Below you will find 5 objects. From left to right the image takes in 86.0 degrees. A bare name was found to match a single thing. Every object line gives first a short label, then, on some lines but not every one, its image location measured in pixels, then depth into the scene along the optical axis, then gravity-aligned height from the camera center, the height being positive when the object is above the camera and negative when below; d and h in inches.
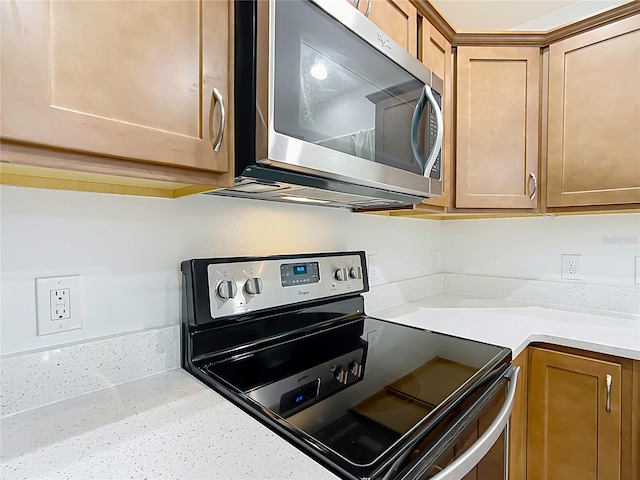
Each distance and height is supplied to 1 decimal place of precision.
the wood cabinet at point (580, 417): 41.7 -23.7
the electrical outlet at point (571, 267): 63.8 -6.4
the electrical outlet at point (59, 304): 28.6 -6.0
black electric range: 23.6 -13.8
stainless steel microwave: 27.0 +11.8
